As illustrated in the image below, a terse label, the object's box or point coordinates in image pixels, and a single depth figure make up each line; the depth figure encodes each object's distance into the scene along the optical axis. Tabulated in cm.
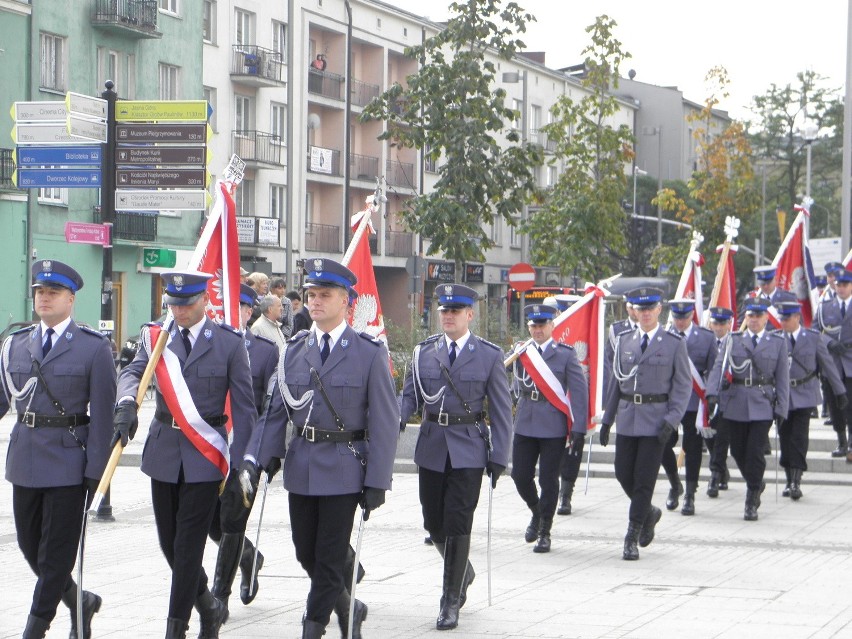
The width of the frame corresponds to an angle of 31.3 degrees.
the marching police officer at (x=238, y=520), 775
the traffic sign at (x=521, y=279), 3509
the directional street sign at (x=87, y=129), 1598
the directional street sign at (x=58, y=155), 1688
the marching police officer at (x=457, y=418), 944
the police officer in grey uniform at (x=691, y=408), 1466
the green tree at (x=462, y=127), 2623
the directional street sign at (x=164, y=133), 1633
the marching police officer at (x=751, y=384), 1456
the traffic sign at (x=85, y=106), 1591
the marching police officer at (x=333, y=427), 752
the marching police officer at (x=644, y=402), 1188
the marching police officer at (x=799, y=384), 1566
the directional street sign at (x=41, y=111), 1702
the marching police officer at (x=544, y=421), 1215
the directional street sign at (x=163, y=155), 1625
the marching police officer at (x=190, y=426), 757
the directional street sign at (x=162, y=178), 1625
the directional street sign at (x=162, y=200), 1612
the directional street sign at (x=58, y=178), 1691
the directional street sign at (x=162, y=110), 1639
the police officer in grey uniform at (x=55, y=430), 770
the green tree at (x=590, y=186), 3322
